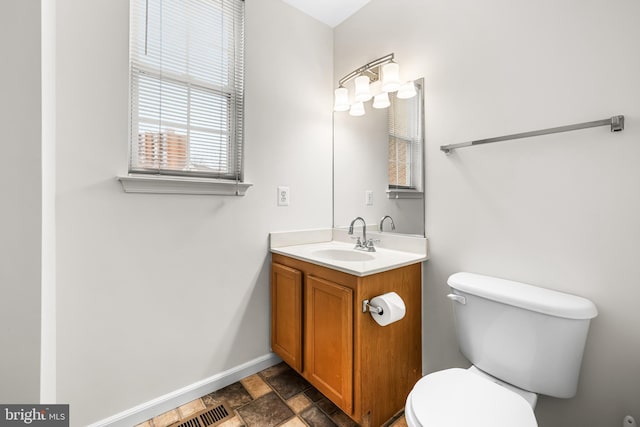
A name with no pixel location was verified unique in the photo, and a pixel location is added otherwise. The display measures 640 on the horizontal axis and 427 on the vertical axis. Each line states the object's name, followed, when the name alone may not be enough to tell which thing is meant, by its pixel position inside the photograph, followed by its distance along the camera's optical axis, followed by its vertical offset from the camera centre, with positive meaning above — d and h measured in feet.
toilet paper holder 4.07 -1.47
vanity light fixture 5.35 +2.78
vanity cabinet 4.15 -2.18
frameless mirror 5.40 +1.07
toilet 2.88 -1.93
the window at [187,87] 4.54 +2.29
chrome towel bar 3.24 +1.14
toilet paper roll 3.99 -1.44
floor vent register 4.51 -3.57
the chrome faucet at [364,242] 5.81 -0.67
